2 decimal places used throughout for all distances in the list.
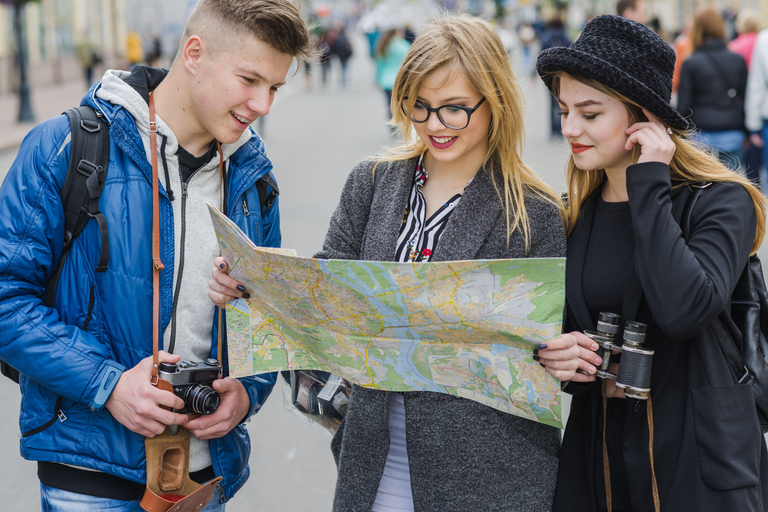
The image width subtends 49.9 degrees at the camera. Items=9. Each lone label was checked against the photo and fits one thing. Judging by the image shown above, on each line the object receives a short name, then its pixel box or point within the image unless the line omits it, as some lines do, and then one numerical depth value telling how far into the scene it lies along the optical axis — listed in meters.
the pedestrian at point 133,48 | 28.67
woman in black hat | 2.01
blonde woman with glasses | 2.14
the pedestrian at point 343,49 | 30.00
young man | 2.00
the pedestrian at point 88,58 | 24.64
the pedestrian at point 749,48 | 8.88
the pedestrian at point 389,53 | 13.50
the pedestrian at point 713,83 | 7.98
